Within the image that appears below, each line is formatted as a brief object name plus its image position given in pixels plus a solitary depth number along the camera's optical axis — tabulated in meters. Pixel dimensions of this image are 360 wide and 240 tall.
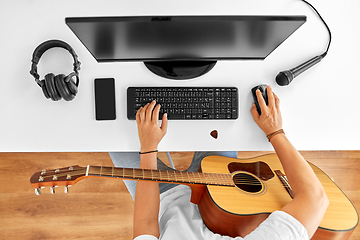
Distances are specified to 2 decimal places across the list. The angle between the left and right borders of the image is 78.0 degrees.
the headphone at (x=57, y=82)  0.73
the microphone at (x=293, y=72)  0.81
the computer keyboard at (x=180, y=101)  0.82
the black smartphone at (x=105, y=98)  0.82
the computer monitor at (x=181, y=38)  0.50
